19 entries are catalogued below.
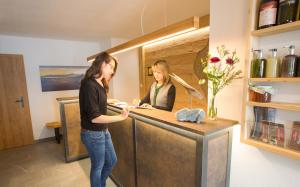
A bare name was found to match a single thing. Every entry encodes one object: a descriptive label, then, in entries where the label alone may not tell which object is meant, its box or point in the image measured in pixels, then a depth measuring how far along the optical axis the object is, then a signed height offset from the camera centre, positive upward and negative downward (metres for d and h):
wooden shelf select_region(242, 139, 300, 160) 0.98 -0.48
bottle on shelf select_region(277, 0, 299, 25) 0.94 +0.33
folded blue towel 1.26 -0.32
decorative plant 1.28 +0.00
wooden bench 3.89 -1.15
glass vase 1.36 -0.32
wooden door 3.55 -0.60
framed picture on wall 3.99 -0.04
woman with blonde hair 2.18 -0.22
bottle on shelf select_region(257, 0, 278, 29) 1.00 +0.34
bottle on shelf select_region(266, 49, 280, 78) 1.04 +0.03
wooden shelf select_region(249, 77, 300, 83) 0.92 -0.05
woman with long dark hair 1.52 -0.36
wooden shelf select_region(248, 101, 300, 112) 0.97 -0.20
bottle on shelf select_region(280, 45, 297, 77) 0.96 +0.04
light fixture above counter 1.18 +0.33
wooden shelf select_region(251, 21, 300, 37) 0.92 +0.24
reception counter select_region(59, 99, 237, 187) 1.14 -0.62
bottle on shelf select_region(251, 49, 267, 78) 1.09 +0.04
